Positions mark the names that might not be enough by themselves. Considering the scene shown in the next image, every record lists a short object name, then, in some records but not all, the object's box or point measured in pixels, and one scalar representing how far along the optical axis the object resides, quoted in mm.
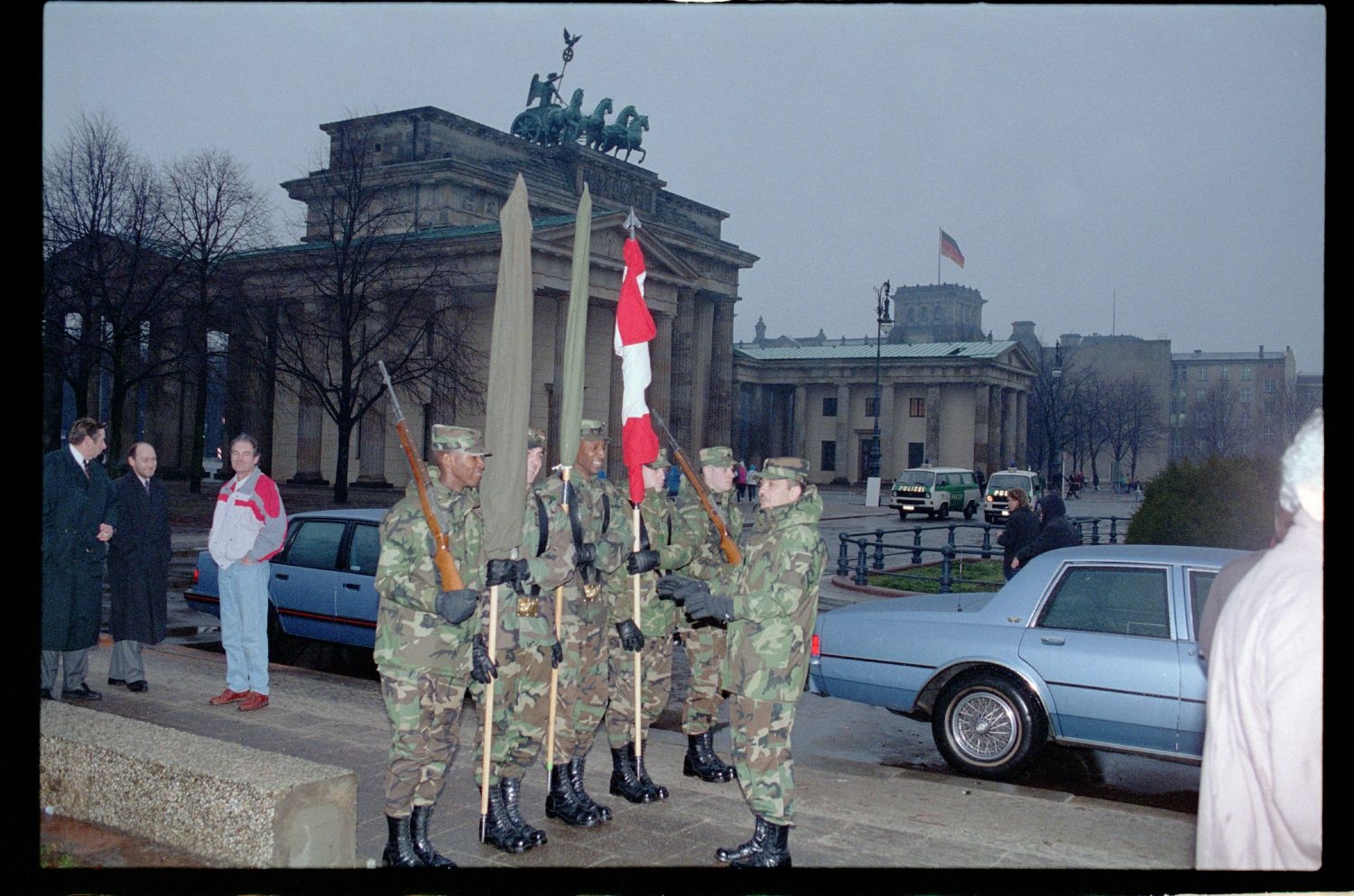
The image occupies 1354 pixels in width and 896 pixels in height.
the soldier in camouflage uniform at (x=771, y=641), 5359
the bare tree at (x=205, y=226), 30250
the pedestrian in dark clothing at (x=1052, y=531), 10984
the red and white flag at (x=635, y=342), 6855
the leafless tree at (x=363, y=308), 32188
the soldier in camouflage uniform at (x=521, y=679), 5750
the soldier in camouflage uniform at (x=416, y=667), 5223
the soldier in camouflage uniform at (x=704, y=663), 7039
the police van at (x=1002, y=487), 38562
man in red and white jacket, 8273
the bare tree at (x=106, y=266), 26438
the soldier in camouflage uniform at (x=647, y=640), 6461
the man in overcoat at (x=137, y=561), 8656
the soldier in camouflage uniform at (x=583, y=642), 6031
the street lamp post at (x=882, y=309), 33231
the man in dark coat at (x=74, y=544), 8078
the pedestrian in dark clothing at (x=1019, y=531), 12086
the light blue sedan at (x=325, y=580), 9938
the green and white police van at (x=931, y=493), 41062
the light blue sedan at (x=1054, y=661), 6746
